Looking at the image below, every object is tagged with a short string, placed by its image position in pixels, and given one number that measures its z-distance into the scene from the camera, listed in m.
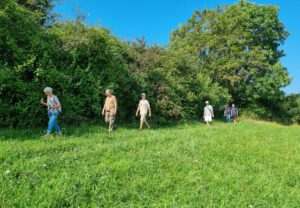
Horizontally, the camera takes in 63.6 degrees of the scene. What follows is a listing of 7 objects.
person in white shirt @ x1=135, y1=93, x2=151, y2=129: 11.20
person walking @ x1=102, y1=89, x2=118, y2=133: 9.62
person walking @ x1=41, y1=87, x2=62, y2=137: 7.73
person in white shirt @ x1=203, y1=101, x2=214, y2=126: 15.81
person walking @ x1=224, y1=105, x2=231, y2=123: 19.98
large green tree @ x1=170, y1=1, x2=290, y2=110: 26.86
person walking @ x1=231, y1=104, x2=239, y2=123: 21.30
